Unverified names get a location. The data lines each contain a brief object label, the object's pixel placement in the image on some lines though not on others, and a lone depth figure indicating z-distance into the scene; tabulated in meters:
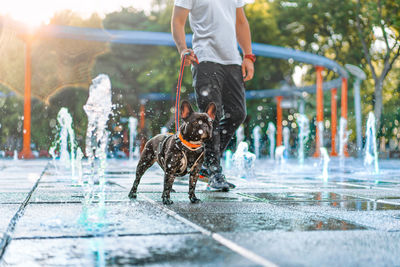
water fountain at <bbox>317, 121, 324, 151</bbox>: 22.69
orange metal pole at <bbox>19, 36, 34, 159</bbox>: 20.44
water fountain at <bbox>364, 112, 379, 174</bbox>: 17.00
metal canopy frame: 18.00
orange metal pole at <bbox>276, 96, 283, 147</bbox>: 30.40
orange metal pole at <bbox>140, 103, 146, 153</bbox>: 32.31
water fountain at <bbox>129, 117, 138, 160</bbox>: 28.78
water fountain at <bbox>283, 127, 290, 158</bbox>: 31.44
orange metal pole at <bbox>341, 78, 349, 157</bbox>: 24.88
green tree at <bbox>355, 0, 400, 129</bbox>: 21.47
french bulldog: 3.82
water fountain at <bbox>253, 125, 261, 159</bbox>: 31.28
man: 5.23
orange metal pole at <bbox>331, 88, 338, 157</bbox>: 25.55
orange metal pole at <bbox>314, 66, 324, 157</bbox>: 23.75
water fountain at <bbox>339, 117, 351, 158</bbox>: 23.15
